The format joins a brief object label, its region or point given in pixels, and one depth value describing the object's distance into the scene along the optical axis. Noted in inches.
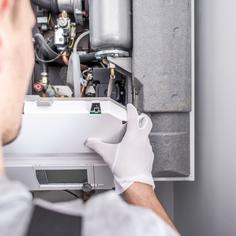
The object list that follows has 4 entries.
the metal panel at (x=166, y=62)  42.6
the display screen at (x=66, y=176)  42.8
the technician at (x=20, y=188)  14.2
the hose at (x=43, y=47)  51.5
